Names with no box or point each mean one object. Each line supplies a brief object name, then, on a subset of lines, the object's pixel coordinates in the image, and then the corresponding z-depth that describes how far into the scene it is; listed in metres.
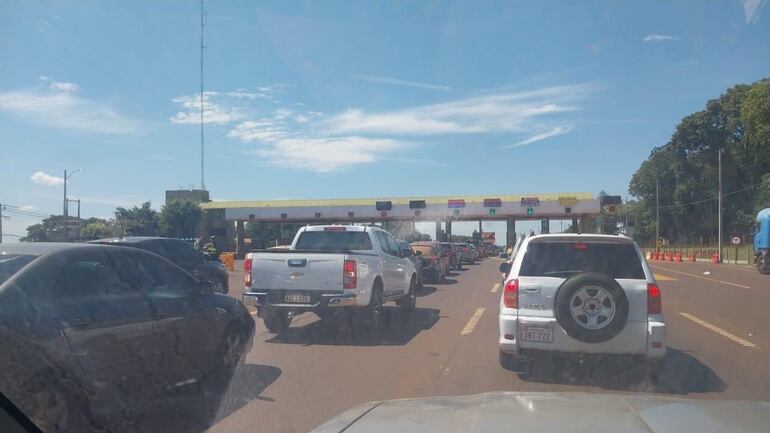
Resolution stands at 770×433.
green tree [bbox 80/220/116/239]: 36.59
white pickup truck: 11.18
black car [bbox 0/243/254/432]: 5.16
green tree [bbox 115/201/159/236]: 36.22
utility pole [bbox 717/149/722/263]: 47.59
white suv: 7.56
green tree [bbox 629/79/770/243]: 75.56
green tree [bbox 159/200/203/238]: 48.02
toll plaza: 55.53
